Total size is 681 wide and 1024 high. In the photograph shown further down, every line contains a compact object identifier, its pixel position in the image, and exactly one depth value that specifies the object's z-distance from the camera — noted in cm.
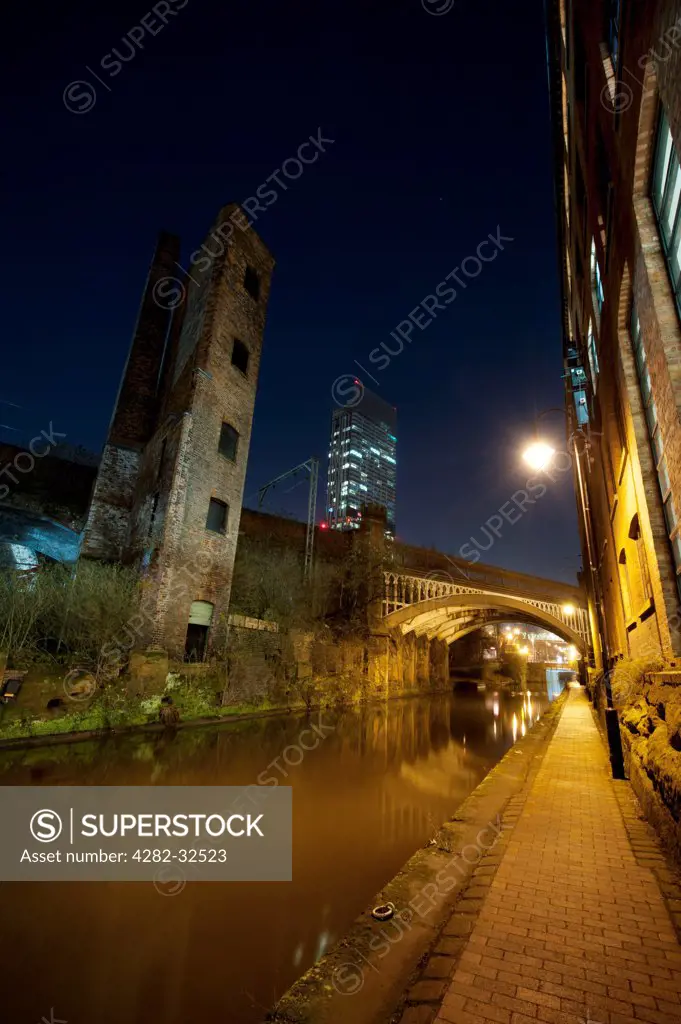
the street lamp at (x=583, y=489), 686
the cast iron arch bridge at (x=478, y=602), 2808
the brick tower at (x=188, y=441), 1529
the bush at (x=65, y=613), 1113
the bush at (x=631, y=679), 700
